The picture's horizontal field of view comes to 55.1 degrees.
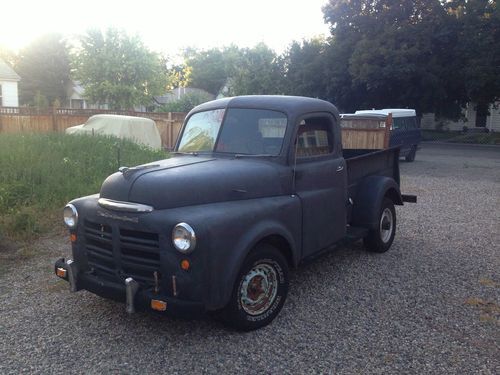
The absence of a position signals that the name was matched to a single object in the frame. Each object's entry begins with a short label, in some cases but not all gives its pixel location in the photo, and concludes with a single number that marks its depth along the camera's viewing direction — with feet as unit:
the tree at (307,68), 106.73
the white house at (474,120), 116.26
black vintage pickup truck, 12.01
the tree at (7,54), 183.58
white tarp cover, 48.42
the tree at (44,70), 161.58
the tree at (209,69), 218.18
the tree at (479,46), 86.74
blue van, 55.88
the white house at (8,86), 113.80
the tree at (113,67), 106.63
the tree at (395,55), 91.71
